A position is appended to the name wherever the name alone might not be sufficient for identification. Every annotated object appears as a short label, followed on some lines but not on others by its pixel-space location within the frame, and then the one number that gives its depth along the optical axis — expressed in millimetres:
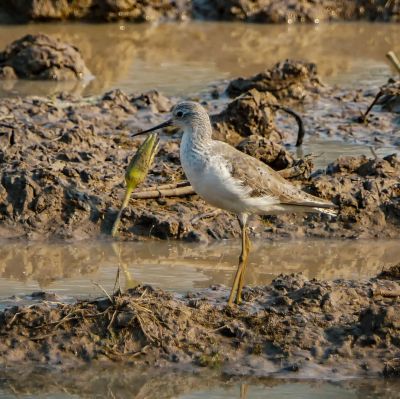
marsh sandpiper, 15695
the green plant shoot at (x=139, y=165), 15530
